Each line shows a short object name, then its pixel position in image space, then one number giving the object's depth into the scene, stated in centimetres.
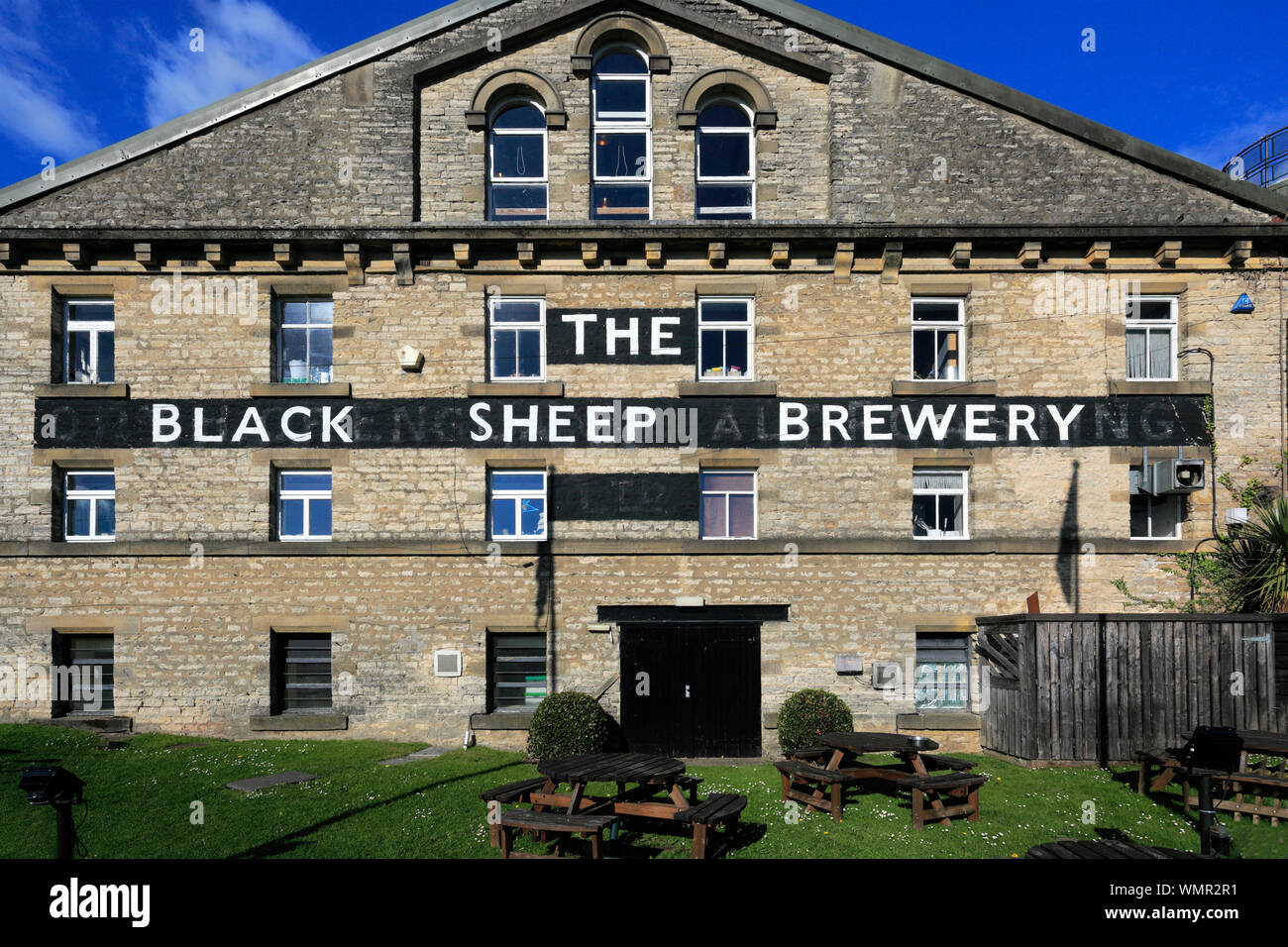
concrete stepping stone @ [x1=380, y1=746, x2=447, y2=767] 1264
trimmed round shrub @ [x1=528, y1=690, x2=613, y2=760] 1273
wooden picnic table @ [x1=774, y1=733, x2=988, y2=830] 945
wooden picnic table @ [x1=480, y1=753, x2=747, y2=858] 775
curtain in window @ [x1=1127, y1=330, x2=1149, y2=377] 1505
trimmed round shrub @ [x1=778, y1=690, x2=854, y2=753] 1305
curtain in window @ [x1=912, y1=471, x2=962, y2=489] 1494
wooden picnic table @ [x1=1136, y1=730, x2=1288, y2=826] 948
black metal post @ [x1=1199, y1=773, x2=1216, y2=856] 717
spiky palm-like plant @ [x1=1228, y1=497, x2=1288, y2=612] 1286
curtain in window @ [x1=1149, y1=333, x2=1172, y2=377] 1512
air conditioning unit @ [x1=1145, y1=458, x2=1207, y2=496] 1410
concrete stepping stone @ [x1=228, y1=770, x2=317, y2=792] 1087
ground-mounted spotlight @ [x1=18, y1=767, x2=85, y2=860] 580
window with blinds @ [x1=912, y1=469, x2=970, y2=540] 1488
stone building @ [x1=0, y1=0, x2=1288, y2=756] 1435
